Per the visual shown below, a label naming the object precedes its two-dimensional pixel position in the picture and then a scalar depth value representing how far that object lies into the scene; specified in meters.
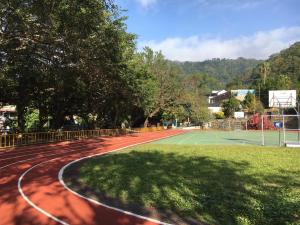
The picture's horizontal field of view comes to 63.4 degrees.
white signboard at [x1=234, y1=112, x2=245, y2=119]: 46.57
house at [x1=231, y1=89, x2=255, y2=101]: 63.40
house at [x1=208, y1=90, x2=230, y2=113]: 71.50
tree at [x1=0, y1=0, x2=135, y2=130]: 10.17
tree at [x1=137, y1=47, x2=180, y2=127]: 35.35
